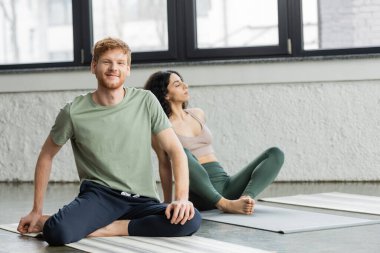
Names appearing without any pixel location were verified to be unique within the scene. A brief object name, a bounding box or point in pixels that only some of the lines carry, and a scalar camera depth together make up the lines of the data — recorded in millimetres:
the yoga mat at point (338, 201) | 5173
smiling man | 4069
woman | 4984
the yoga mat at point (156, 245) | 3761
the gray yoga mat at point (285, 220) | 4377
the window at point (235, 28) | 7114
